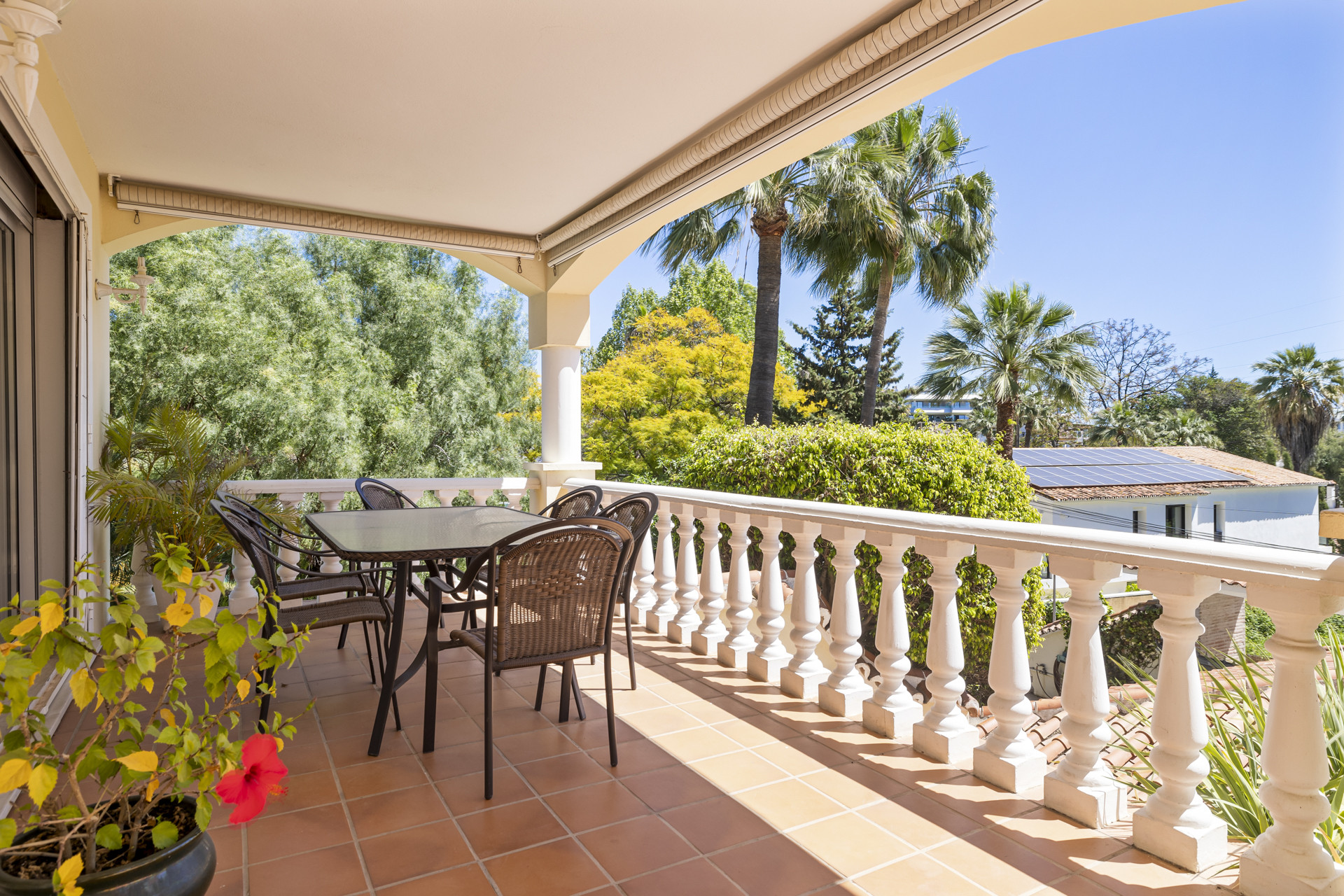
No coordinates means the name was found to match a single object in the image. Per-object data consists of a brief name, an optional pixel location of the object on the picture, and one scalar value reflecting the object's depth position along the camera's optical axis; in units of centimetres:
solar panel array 1469
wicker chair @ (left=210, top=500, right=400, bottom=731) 280
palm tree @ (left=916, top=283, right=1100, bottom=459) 1833
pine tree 2569
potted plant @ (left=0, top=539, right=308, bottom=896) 107
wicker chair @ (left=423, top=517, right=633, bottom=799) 239
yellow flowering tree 1383
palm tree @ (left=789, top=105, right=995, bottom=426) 1223
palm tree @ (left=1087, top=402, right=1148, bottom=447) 2717
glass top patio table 269
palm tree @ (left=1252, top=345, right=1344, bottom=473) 1584
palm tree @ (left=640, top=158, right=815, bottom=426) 1123
